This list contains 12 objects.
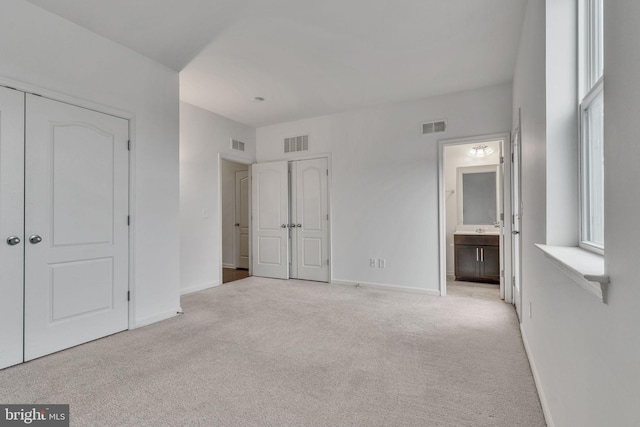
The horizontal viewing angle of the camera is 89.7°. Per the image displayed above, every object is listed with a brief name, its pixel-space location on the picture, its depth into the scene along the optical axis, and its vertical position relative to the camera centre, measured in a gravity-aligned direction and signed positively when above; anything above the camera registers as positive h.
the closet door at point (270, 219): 5.62 -0.07
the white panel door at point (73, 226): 2.51 -0.09
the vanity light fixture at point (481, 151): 5.32 +1.06
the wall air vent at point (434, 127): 4.41 +1.22
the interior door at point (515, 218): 3.45 -0.05
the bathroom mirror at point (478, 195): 5.32 +0.32
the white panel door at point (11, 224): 2.33 -0.06
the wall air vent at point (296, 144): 5.49 +1.24
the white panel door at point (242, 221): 6.86 -0.13
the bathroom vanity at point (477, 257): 5.00 -0.69
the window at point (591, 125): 1.39 +0.41
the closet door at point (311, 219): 5.34 -0.07
